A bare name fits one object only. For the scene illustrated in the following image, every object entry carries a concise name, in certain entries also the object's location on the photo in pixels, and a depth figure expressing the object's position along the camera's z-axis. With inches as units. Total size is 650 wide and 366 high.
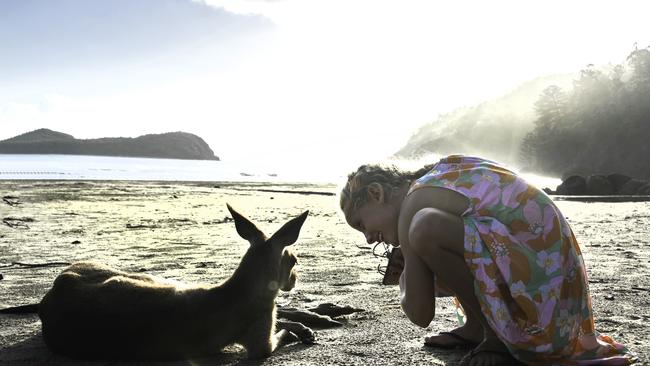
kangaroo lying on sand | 144.8
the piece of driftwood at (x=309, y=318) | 181.8
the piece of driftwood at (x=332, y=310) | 192.2
